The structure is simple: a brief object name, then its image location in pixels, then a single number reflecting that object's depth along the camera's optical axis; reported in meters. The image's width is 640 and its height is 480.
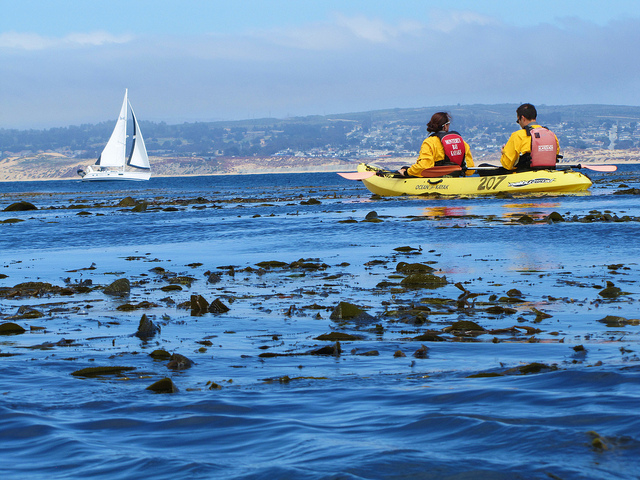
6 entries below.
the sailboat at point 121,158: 161.03
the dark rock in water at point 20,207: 56.30
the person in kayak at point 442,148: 43.66
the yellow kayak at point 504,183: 43.81
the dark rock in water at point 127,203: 61.08
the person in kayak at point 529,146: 40.21
